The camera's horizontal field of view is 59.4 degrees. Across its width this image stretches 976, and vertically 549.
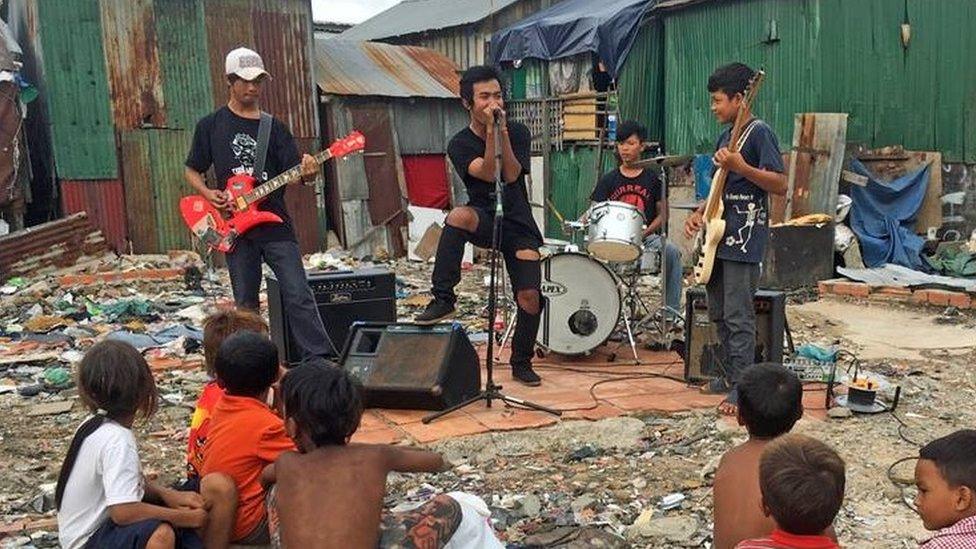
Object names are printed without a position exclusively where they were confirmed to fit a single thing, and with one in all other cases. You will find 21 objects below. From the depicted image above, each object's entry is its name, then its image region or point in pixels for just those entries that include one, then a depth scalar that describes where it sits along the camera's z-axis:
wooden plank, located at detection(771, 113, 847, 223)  11.54
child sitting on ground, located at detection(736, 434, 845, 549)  2.15
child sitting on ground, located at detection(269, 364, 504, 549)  2.42
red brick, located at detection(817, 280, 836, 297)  10.27
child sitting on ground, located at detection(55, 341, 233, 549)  2.64
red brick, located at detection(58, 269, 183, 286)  11.59
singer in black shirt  4.95
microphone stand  4.71
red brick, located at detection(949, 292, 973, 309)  9.04
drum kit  6.42
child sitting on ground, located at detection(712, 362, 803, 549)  2.61
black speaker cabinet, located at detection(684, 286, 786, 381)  5.56
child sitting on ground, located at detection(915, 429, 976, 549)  2.22
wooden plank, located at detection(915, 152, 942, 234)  12.21
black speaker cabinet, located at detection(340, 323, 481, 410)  4.95
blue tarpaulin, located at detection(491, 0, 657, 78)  14.34
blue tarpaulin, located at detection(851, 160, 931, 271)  11.59
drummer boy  7.14
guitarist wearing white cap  5.34
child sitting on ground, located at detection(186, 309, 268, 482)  3.09
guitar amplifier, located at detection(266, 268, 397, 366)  6.29
